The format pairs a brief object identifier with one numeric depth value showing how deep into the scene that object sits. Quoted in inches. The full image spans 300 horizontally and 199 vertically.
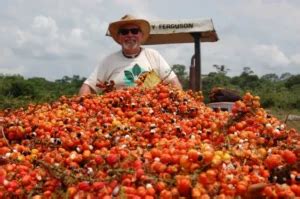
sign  328.5
